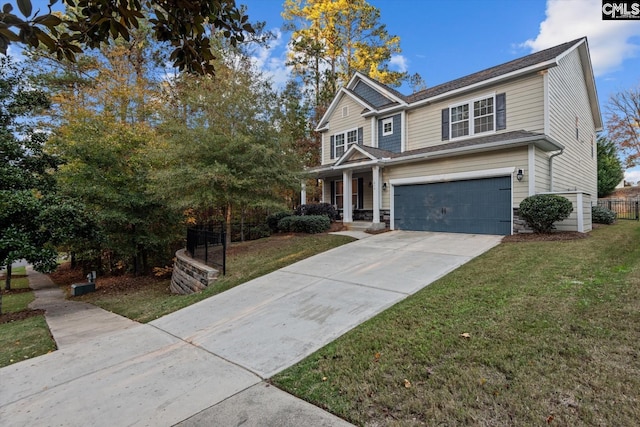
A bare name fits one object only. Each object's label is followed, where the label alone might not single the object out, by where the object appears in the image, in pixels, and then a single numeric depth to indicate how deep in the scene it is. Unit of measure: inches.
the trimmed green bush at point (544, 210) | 335.6
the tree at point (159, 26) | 61.9
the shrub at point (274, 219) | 573.6
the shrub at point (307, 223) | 496.7
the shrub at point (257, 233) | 561.0
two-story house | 389.4
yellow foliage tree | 898.7
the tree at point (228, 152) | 349.6
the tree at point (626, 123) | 1038.4
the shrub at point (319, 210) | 571.2
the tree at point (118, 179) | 392.2
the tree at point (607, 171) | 853.2
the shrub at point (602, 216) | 517.7
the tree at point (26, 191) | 245.9
